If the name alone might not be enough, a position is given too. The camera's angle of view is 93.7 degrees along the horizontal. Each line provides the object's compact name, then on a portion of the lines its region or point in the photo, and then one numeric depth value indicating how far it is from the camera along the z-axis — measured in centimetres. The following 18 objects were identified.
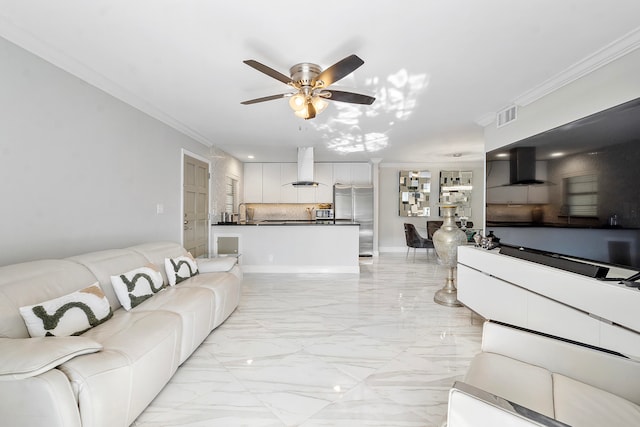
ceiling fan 248
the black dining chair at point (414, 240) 676
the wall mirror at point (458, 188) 797
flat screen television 182
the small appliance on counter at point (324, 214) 759
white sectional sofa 112
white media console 155
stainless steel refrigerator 738
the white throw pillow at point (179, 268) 289
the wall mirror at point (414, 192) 801
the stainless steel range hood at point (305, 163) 593
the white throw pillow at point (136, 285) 221
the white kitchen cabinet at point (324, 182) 765
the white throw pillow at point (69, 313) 153
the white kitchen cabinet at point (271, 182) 768
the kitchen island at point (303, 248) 557
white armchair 89
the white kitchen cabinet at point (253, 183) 772
